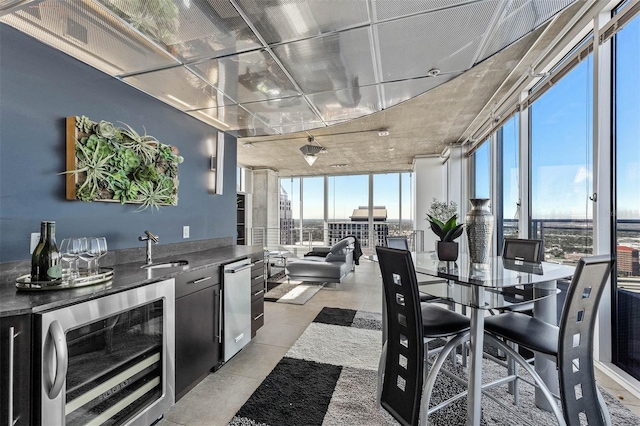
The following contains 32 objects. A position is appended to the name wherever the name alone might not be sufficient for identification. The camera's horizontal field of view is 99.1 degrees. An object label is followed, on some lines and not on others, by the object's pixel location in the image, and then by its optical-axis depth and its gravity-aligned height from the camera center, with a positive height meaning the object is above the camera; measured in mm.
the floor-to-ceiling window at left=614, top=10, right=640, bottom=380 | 1954 +138
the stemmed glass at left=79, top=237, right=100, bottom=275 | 1542 -219
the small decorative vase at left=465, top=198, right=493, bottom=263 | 1892 -113
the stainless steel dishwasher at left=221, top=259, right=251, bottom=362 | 2303 -838
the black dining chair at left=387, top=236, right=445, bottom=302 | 2298 -311
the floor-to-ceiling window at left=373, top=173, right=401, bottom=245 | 9164 +294
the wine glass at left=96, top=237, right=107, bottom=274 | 1599 -212
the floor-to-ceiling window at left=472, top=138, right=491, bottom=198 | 4787 +812
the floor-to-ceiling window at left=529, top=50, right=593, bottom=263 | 2439 +480
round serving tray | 1288 -347
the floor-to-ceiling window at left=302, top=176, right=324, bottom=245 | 9852 +89
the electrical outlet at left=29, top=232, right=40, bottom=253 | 1599 -172
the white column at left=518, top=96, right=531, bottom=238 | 3354 +504
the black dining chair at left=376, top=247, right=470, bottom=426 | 1409 -688
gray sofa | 4895 -991
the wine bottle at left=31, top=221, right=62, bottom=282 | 1354 -236
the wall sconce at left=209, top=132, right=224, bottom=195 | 3188 +552
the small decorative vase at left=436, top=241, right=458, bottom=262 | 2037 -280
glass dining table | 1432 -504
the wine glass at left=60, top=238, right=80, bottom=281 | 1496 -216
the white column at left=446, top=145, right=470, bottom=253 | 5992 +796
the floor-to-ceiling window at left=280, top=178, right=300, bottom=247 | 10117 +88
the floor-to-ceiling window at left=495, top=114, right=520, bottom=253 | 3627 +467
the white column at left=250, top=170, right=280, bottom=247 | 9305 +321
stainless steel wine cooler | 1098 -739
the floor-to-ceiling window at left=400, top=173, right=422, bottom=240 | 9039 +288
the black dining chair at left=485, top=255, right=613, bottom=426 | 1261 -663
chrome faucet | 2121 -212
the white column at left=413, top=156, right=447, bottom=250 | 6922 +683
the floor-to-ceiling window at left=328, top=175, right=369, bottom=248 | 9438 +232
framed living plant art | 1796 +352
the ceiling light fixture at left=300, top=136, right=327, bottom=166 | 4848 +1095
